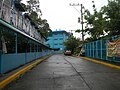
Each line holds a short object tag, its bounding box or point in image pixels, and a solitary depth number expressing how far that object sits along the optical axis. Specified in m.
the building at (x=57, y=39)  47.71
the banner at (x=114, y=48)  8.29
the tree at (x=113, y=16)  10.24
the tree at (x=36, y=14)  25.75
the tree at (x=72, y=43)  32.41
